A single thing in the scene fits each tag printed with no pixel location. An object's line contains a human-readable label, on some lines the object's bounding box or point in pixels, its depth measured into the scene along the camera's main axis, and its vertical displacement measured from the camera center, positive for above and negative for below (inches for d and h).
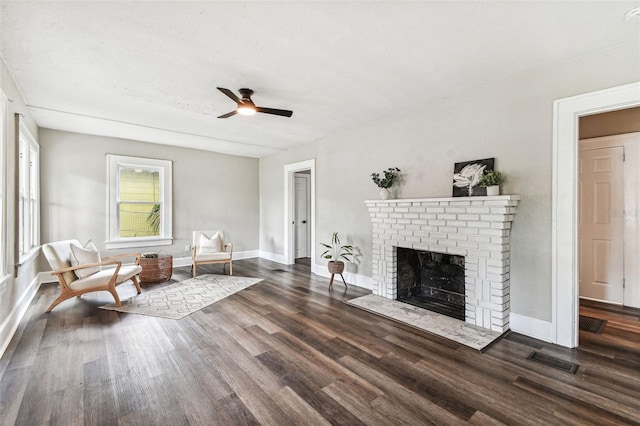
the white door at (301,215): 281.4 -2.8
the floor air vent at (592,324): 116.9 -47.2
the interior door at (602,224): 143.9 -6.6
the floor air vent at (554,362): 89.0 -47.9
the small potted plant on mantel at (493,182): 116.0 +12.0
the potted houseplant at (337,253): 175.9 -27.5
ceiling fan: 123.4 +45.2
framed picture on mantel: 123.0 +15.7
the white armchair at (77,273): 134.5 -30.3
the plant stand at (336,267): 175.5 -33.3
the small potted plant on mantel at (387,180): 158.4 +17.5
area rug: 138.6 -46.1
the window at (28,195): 142.1 +10.1
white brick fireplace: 114.6 -11.5
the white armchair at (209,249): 206.7 -27.7
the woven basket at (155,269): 189.0 -37.3
